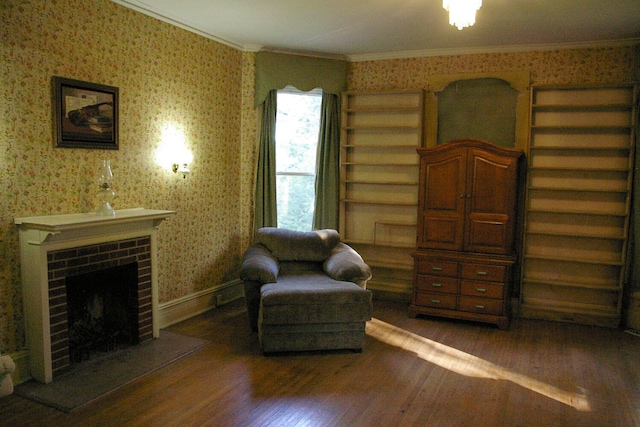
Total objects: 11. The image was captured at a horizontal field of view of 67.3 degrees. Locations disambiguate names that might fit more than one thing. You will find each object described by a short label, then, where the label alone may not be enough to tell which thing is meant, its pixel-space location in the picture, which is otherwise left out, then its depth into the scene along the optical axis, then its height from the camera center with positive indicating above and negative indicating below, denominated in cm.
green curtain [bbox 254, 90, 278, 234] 500 +9
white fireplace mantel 288 -49
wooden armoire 425 -44
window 517 +26
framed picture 316 +43
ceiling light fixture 258 +93
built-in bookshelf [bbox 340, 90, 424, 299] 500 +1
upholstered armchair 349 -90
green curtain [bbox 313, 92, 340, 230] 512 +16
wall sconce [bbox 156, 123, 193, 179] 406 +23
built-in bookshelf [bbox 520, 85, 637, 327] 431 -17
